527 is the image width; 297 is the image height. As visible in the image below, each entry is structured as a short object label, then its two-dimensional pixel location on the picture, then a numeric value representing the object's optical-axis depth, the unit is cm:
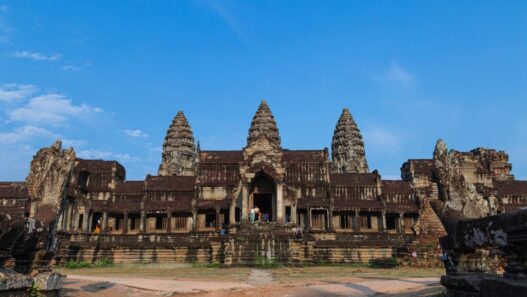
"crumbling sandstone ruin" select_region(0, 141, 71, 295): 788
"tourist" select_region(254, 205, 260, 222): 3523
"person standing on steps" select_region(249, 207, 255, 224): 3419
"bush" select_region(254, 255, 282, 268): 2770
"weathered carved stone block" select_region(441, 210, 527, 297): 594
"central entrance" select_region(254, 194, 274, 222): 3966
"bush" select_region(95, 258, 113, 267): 3325
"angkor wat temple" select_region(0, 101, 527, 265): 3131
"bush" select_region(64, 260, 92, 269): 3117
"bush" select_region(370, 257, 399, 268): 2767
